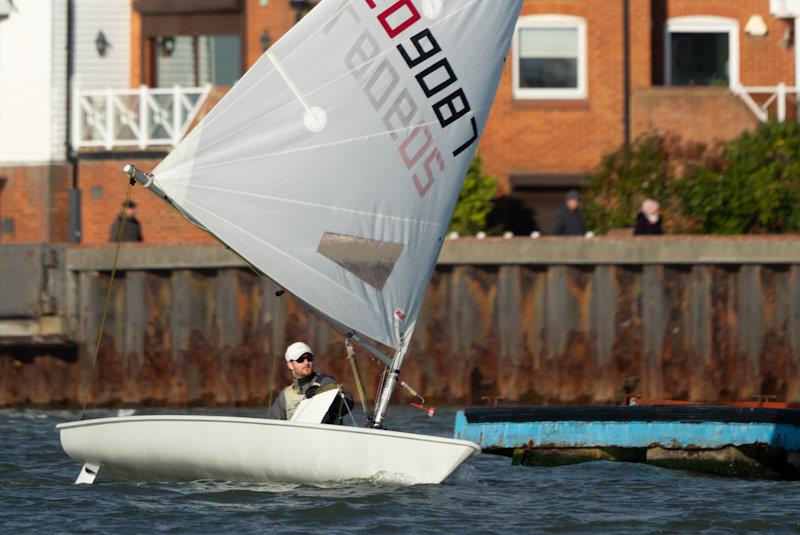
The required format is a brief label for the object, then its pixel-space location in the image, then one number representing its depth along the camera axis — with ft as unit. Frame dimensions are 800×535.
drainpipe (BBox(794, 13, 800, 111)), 114.21
